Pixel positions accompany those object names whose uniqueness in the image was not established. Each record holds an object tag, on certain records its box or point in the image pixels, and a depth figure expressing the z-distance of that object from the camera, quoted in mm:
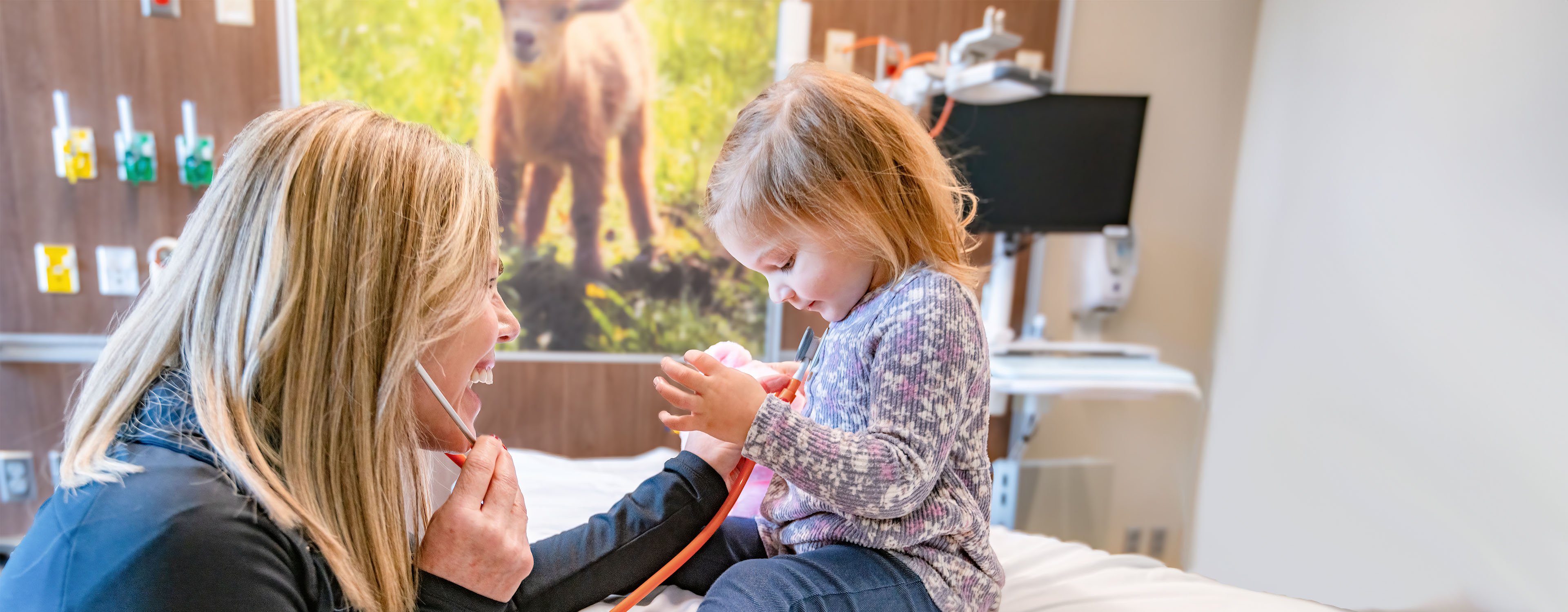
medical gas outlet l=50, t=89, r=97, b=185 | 1941
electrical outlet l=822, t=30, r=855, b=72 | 2201
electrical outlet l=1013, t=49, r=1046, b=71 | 2266
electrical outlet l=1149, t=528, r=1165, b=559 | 2369
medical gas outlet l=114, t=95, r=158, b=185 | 1958
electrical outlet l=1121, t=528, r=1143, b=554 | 2379
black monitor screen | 1974
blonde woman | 556
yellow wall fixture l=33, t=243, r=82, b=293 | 2002
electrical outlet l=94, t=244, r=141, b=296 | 2035
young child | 840
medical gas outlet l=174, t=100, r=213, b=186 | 1995
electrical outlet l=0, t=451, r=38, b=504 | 2078
